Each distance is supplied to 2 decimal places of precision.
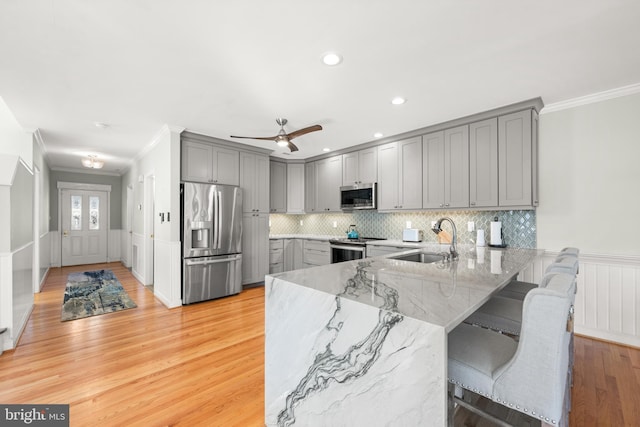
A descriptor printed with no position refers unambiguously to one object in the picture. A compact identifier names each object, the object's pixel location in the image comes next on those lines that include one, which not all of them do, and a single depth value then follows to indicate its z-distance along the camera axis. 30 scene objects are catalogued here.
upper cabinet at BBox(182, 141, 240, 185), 4.11
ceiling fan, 3.31
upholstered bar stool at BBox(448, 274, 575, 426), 1.00
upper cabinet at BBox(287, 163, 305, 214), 5.86
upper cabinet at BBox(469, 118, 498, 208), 3.32
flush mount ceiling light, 5.55
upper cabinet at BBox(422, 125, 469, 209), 3.57
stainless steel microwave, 4.54
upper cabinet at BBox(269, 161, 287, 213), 5.67
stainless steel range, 4.44
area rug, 3.77
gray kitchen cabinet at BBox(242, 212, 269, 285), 4.84
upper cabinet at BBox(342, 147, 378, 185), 4.61
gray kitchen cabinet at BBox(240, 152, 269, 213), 4.78
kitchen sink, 2.63
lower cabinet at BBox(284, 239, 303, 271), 5.52
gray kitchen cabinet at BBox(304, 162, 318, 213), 5.64
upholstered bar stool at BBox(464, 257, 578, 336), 1.57
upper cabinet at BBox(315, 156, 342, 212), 5.20
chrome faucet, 2.32
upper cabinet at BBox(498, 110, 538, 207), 3.09
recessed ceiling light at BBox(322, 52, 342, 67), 2.18
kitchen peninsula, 0.98
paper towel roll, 3.39
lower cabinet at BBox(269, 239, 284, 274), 5.41
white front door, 7.23
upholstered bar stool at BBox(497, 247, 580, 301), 1.96
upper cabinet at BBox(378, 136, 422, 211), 4.04
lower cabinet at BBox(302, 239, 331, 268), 5.03
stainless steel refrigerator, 3.99
